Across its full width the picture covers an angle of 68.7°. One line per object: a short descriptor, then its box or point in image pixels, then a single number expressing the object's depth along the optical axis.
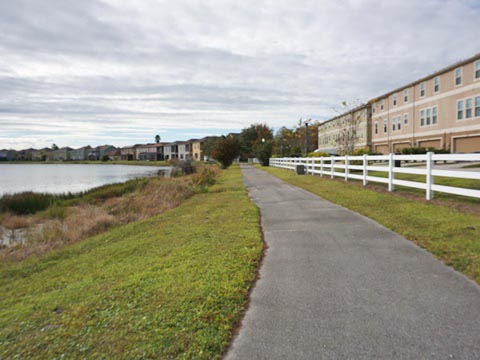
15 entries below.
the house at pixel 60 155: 127.38
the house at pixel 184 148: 109.00
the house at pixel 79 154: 131.75
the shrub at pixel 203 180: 19.34
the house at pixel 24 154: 127.60
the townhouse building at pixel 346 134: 30.52
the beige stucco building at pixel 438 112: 25.42
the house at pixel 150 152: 118.06
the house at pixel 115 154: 126.66
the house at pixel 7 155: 123.06
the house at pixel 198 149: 98.90
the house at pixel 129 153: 124.31
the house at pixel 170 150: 114.76
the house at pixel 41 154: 122.06
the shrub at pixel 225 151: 46.91
